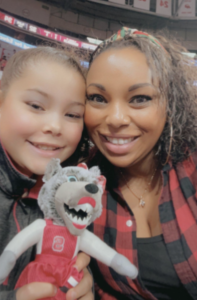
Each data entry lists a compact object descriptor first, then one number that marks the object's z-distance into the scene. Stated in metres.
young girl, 0.61
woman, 0.72
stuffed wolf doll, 0.48
